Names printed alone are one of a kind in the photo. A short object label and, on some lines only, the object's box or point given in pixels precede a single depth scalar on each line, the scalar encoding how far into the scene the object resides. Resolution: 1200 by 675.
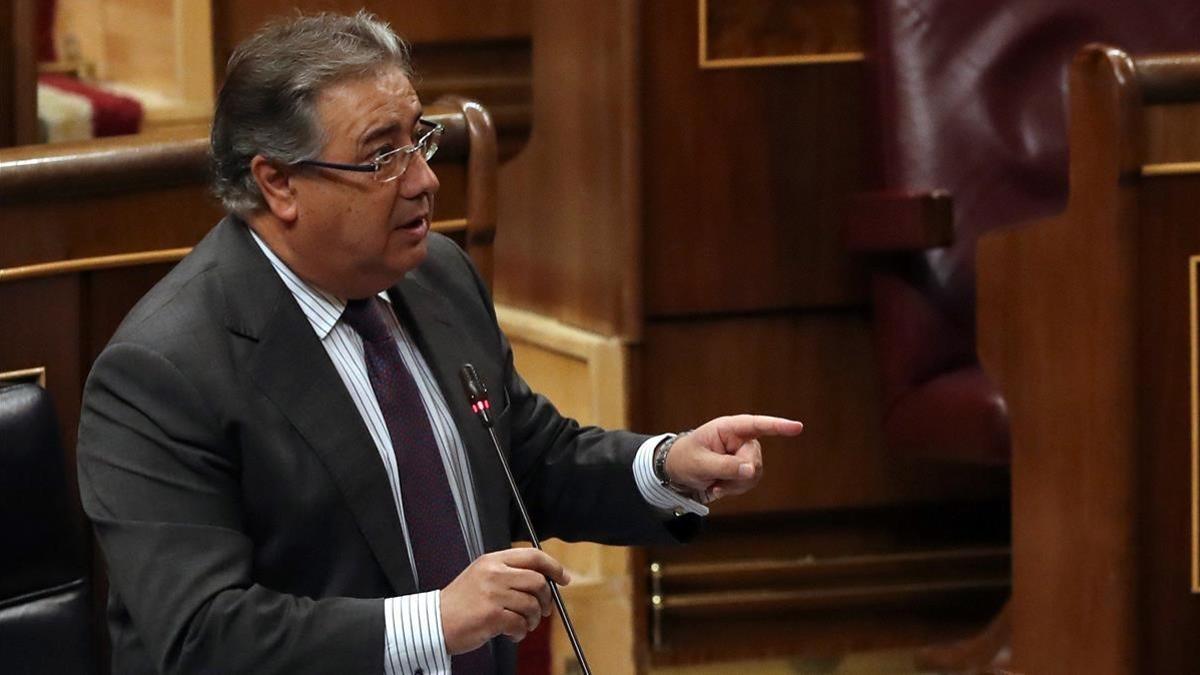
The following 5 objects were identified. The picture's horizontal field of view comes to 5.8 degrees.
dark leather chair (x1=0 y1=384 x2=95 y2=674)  10.33
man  10.21
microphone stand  10.30
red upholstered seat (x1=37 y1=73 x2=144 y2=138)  13.26
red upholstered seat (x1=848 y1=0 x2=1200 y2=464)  11.46
